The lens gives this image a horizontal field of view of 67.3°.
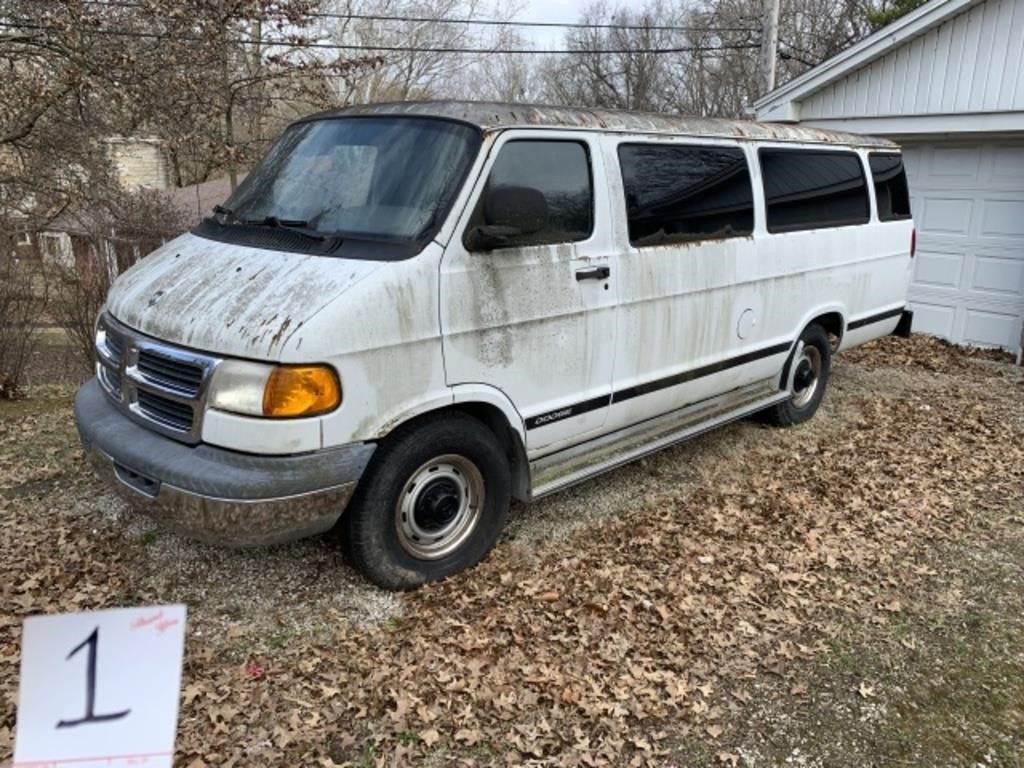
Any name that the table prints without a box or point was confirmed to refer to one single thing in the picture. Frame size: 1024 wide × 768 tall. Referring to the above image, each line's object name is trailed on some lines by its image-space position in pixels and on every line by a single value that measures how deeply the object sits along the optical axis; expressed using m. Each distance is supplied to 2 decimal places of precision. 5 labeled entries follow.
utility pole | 14.25
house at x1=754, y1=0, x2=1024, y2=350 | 8.46
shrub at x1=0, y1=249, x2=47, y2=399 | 6.91
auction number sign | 1.57
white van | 3.16
